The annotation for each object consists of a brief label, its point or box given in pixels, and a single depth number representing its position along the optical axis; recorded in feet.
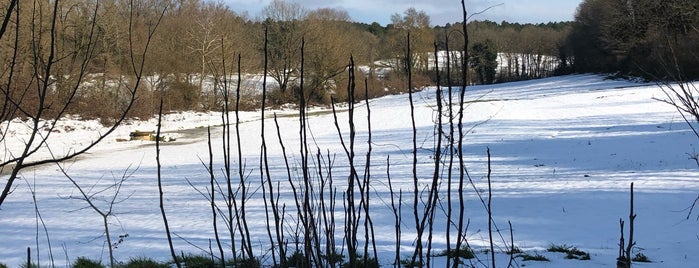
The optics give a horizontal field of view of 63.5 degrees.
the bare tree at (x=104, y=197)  30.19
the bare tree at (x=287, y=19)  126.78
